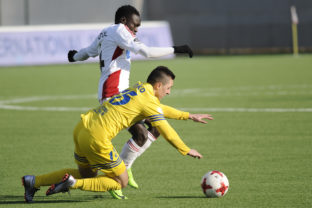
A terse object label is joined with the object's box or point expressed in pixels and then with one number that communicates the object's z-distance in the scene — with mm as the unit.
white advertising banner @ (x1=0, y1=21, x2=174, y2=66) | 61500
